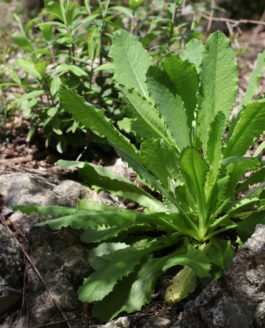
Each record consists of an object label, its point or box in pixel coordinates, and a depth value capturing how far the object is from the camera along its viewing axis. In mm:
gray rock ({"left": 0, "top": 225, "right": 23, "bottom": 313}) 1217
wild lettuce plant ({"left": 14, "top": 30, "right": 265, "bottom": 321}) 1226
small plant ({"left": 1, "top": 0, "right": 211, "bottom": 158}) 1476
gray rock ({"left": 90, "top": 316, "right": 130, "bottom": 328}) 1191
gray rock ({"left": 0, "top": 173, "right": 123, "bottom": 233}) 1339
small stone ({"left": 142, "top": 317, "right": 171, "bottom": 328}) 1183
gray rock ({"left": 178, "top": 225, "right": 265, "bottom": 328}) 1118
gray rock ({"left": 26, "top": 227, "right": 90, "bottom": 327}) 1223
